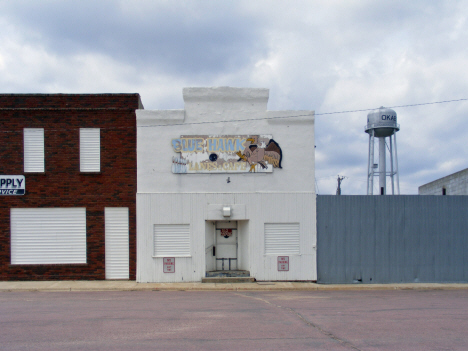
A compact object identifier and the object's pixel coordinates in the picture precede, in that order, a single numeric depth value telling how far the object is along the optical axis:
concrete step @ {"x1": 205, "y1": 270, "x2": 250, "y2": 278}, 17.00
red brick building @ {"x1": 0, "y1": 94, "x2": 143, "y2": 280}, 17.28
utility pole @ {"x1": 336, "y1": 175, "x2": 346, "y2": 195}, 51.21
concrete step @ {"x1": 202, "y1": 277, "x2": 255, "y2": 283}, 16.70
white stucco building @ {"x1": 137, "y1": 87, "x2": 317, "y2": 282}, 17.05
